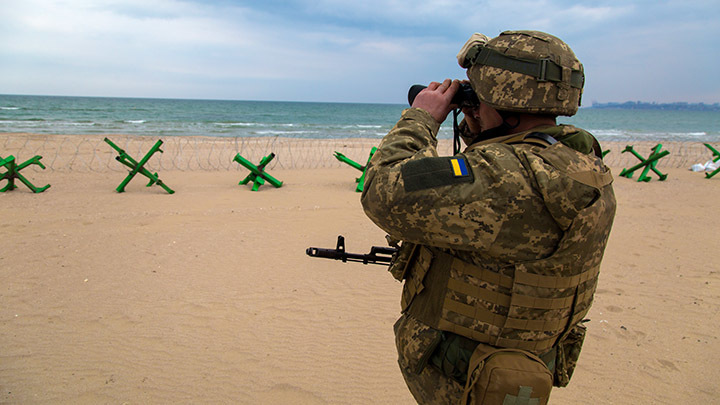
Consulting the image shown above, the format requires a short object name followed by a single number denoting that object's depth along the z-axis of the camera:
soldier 1.34
